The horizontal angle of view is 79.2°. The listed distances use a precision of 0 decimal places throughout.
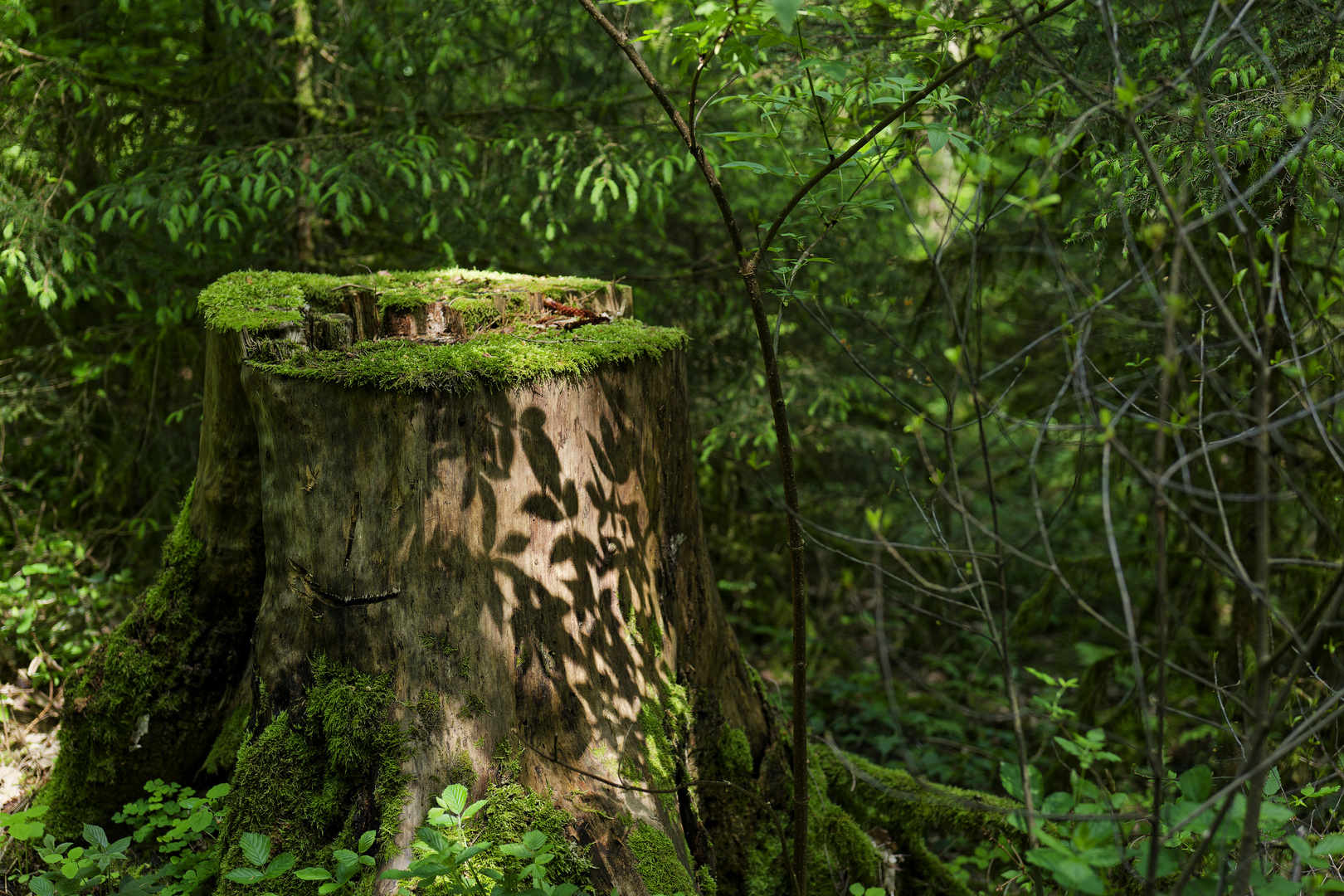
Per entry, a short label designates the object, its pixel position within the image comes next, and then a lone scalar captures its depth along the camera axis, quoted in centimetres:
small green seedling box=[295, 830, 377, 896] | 214
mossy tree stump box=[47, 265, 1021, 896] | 247
